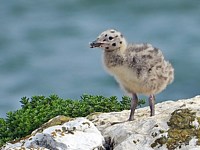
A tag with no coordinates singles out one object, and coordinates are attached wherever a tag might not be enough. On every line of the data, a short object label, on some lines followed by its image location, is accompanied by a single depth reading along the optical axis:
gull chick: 15.07
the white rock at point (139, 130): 13.61
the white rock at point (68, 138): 13.52
